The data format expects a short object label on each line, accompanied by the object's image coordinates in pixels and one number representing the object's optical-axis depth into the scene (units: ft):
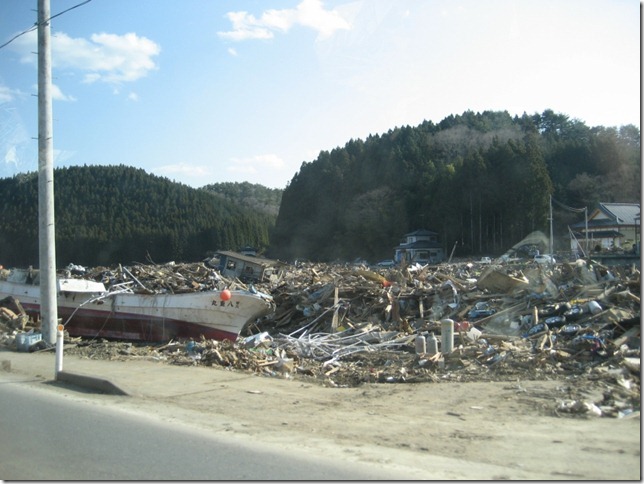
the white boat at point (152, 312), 62.13
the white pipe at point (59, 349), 33.86
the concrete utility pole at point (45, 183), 45.65
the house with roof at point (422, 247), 254.47
